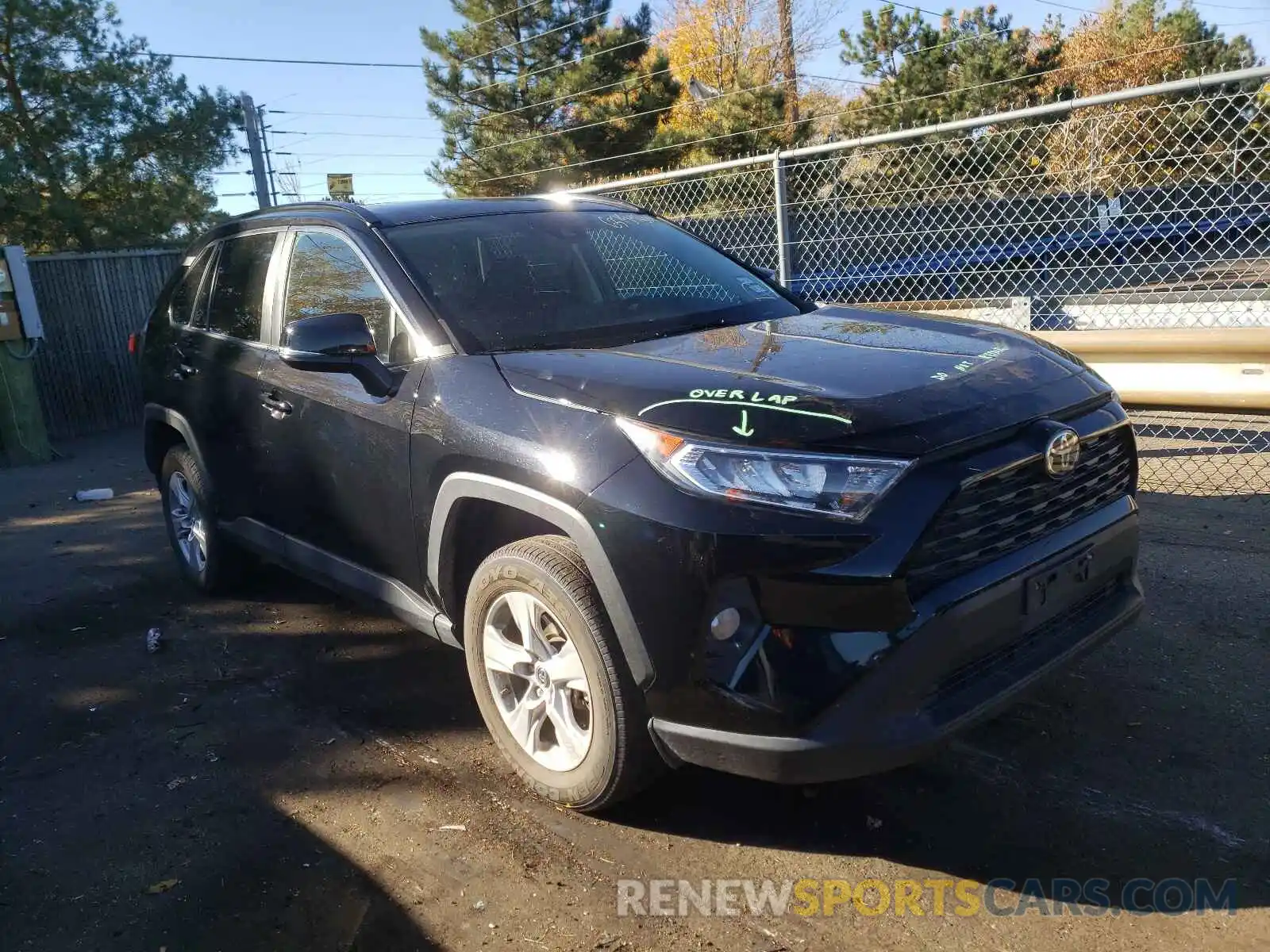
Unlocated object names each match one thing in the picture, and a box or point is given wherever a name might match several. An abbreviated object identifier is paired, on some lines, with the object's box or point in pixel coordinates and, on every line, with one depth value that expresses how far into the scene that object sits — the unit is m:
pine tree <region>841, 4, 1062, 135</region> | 26.38
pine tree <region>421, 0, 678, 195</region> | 29.16
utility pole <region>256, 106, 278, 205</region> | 14.15
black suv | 2.53
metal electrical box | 9.75
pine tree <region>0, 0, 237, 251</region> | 16.11
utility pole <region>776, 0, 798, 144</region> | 30.42
